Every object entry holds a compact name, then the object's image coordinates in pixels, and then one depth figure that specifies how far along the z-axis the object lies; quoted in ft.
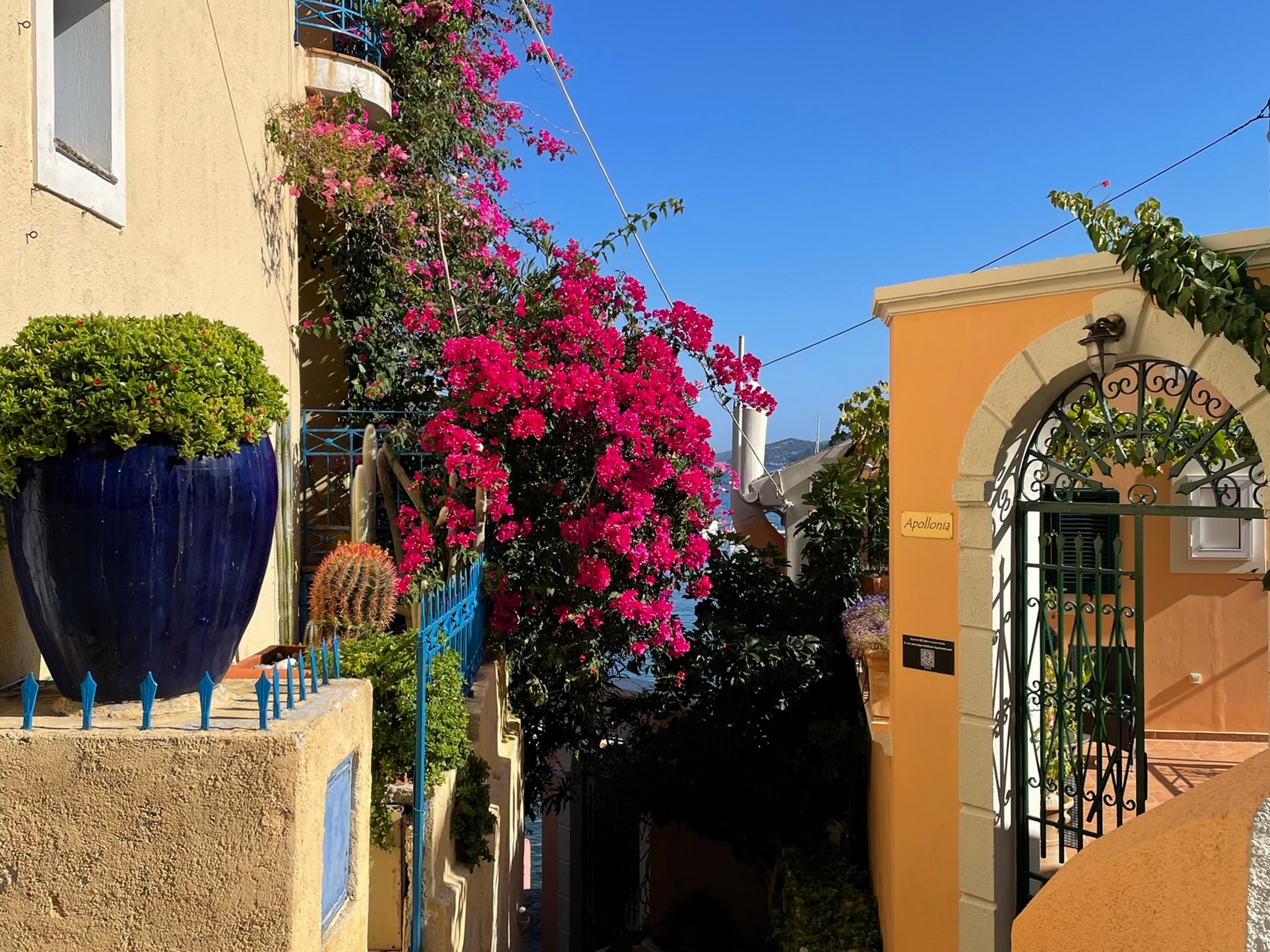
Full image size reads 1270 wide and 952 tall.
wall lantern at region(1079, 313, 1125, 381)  15.07
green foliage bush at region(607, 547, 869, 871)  25.79
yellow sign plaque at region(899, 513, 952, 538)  17.70
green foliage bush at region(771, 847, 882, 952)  21.49
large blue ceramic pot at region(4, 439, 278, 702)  7.89
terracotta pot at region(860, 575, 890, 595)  27.55
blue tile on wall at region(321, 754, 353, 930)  8.75
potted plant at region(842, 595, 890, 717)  22.07
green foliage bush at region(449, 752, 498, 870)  16.33
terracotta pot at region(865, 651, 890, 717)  21.15
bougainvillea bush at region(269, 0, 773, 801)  20.04
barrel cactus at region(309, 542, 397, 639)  15.35
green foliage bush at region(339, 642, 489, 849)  14.20
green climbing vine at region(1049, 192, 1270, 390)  13.51
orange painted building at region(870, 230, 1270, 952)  15.57
